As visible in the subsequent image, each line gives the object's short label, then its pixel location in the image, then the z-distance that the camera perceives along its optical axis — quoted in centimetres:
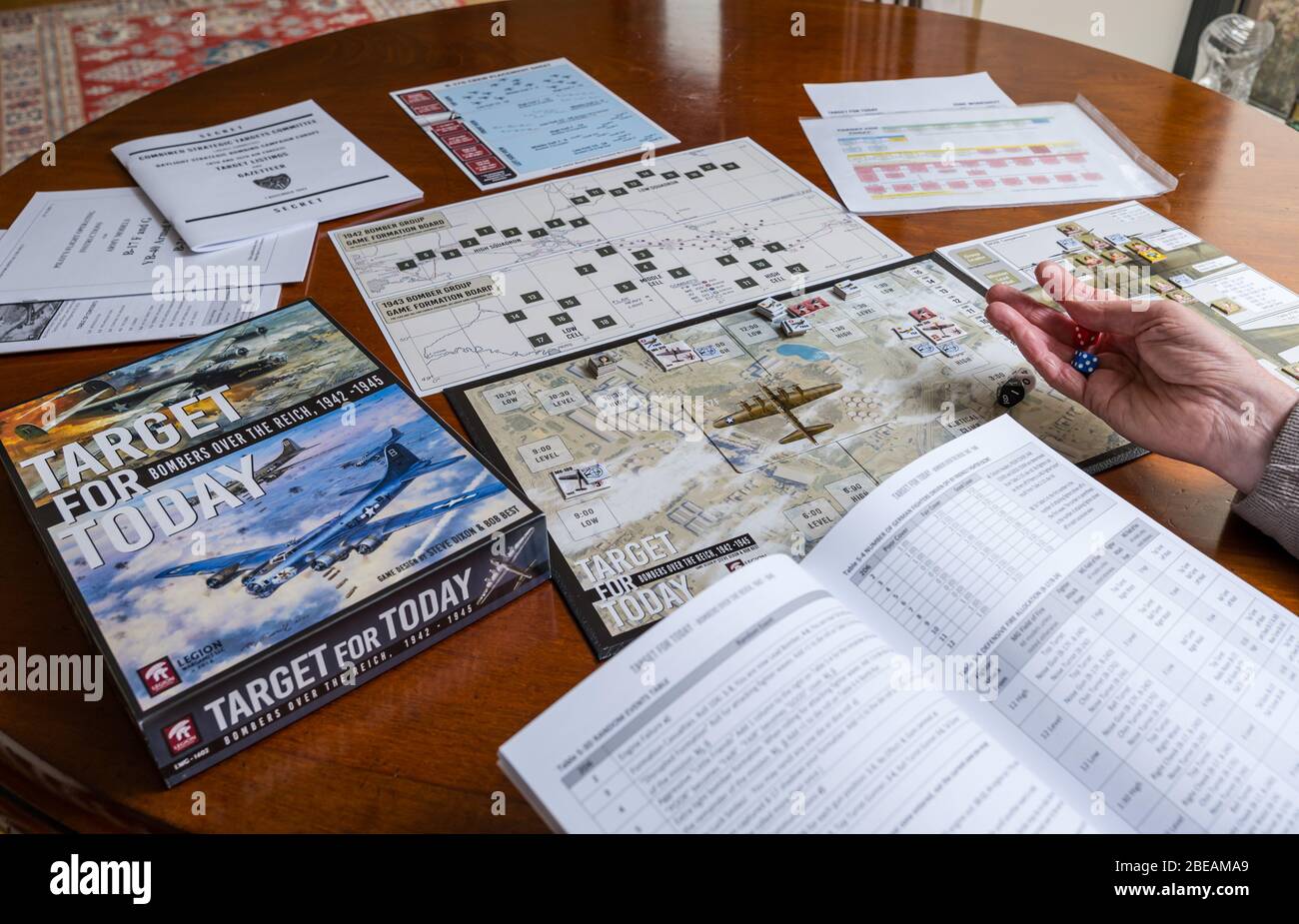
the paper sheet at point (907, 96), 130
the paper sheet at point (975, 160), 113
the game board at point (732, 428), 72
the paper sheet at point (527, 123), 121
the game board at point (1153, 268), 91
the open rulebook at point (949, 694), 52
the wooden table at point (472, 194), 59
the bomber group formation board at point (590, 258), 94
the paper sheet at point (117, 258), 101
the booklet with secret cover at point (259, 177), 109
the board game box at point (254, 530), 59
